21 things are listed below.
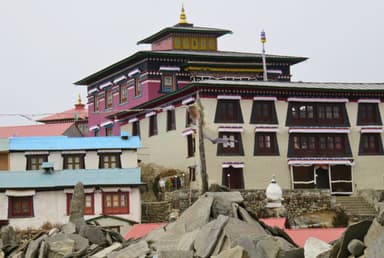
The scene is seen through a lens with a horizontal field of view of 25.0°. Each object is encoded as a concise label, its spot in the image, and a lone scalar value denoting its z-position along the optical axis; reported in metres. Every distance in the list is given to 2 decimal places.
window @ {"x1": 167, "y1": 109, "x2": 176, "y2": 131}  57.88
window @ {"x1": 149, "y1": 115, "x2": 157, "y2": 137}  60.59
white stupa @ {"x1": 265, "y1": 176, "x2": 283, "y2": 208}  43.84
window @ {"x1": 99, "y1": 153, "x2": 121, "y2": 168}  54.19
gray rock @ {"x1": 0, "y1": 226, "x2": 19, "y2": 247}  36.94
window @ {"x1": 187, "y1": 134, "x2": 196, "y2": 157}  55.10
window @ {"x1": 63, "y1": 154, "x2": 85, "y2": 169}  54.12
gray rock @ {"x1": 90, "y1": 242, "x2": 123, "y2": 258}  28.56
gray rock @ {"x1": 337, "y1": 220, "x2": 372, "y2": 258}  19.41
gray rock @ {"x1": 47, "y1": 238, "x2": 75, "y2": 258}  29.92
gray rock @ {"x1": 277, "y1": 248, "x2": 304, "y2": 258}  21.88
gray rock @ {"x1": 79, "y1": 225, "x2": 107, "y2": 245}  30.98
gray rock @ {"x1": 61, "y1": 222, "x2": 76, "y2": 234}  32.50
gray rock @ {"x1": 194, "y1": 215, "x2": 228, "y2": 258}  24.11
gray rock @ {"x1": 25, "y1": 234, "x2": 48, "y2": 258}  30.42
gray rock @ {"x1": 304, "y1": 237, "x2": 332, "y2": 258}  21.00
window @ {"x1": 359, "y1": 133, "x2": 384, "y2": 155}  57.91
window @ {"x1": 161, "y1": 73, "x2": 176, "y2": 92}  64.94
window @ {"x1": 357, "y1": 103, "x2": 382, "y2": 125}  58.31
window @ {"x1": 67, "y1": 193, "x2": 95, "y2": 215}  51.50
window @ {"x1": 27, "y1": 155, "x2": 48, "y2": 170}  53.91
